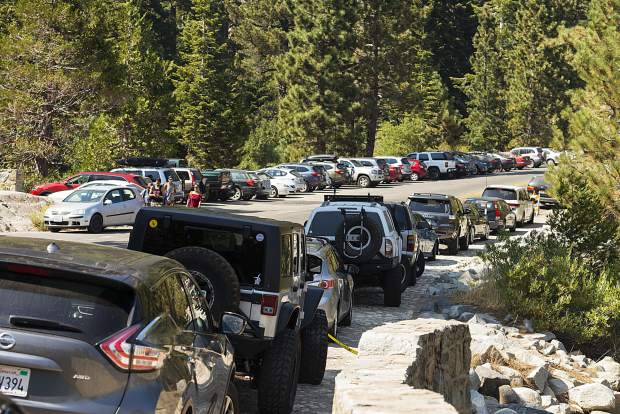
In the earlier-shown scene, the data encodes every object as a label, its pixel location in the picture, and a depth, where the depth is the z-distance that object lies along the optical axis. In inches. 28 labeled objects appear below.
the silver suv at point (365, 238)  710.5
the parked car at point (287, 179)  2154.3
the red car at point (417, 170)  2662.4
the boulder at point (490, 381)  533.6
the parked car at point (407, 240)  859.4
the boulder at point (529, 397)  522.3
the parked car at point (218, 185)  1891.1
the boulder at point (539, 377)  563.5
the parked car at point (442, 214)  1186.0
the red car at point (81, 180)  1462.8
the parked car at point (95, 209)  1210.0
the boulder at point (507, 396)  519.5
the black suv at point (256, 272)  354.3
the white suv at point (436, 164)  2719.0
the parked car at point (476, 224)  1353.3
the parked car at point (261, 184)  2011.6
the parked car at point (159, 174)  1593.3
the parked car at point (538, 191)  1946.4
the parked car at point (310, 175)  2269.9
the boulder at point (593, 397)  553.0
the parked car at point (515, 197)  1638.8
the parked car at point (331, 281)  546.9
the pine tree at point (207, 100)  2600.9
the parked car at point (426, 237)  1062.4
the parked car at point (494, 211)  1481.3
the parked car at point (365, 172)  2418.8
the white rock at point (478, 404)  437.4
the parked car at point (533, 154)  3390.7
